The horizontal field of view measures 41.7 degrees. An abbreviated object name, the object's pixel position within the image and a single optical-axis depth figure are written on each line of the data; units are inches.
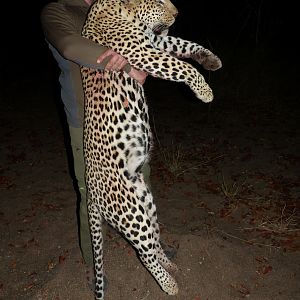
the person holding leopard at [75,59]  93.6
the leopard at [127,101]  98.5
